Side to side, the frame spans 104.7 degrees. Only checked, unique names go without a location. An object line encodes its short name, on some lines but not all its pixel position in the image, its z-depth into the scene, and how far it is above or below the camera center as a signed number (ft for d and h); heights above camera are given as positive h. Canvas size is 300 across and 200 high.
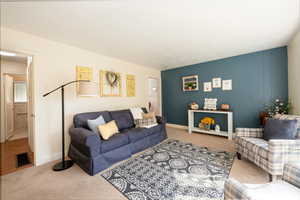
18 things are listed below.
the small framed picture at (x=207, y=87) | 12.42 +1.30
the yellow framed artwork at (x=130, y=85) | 12.09 +1.56
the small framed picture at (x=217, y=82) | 11.82 +1.72
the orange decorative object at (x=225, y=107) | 11.12 -0.80
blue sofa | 5.89 -2.61
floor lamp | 6.47 +0.47
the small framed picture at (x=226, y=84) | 11.30 +1.41
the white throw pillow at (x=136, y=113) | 10.58 -1.24
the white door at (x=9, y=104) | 10.98 -0.29
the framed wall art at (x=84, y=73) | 8.55 +2.08
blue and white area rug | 4.58 -3.70
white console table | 10.52 -2.65
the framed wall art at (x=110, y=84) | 10.01 +1.47
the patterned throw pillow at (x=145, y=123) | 9.52 -1.94
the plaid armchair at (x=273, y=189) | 2.60 -2.33
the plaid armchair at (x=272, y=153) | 4.91 -2.49
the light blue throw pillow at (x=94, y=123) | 7.30 -1.52
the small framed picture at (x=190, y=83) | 13.34 +1.94
